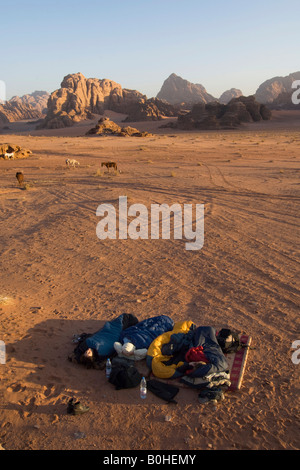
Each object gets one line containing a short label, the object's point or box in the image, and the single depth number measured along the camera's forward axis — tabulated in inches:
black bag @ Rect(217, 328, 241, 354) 203.0
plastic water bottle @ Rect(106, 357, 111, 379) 188.7
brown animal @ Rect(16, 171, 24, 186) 639.1
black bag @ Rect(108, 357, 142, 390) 180.9
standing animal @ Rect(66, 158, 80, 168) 849.5
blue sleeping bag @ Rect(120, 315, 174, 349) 205.8
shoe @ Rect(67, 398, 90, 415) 163.9
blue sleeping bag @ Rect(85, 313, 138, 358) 201.6
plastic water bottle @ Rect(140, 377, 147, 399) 174.6
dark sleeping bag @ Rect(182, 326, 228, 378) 179.0
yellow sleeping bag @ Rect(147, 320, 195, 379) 186.1
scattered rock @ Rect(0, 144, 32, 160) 1024.2
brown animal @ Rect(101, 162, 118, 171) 744.9
